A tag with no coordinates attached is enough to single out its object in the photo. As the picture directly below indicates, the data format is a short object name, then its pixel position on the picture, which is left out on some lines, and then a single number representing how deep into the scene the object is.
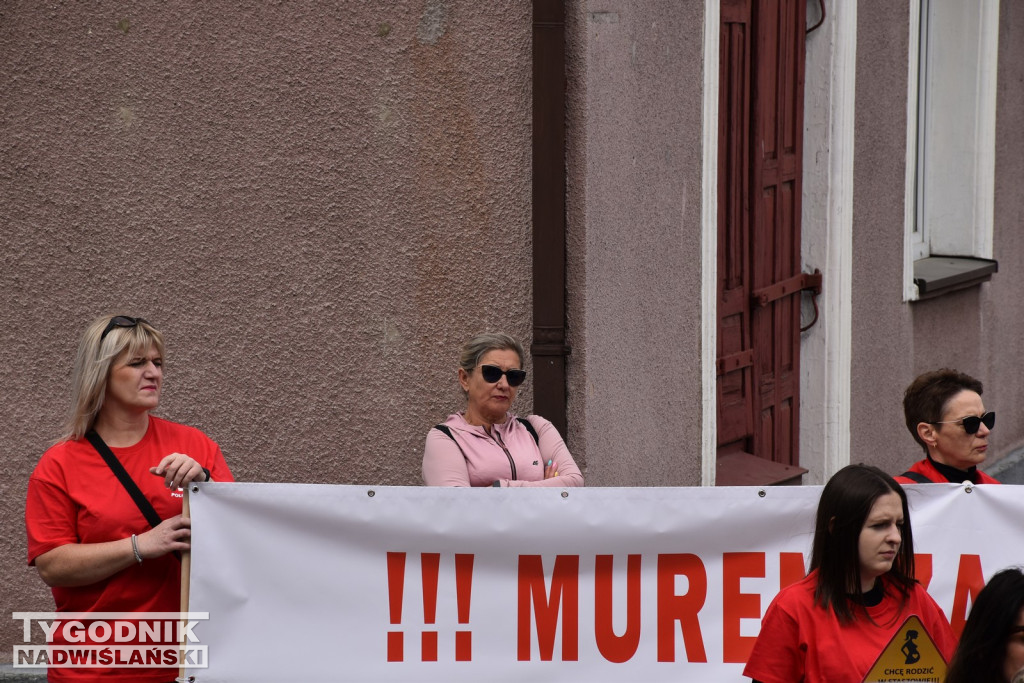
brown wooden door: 15.23
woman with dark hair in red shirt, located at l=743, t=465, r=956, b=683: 6.76
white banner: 8.59
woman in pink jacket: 9.45
